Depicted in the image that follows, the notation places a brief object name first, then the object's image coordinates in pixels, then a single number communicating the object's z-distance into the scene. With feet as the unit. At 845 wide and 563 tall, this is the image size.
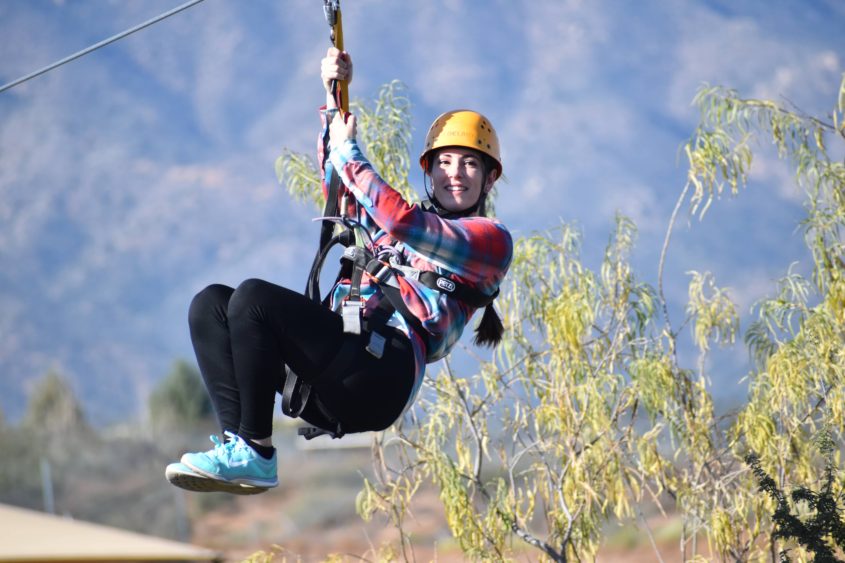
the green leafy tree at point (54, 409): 249.96
